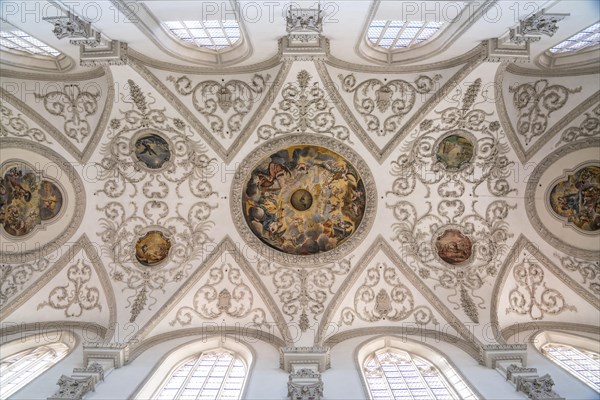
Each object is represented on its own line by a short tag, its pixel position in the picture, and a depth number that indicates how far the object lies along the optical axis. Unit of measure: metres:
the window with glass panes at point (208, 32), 11.45
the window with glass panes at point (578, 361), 10.85
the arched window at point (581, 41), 11.16
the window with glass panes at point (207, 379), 10.75
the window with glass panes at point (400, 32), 11.38
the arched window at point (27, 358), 10.98
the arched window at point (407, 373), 10.73
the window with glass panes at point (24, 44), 11.21
